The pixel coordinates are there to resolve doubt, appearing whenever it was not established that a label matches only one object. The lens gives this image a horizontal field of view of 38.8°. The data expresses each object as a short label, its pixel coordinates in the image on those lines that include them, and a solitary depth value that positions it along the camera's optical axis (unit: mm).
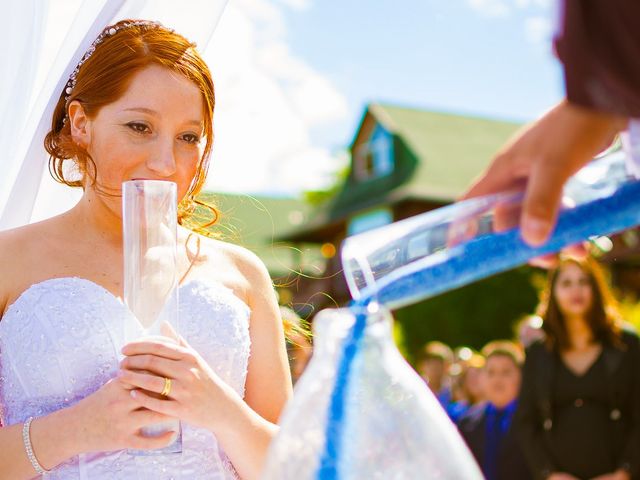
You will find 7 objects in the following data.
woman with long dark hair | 5039
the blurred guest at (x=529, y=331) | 6551
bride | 2123
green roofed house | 26750
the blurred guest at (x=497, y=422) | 6398
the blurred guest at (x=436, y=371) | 9250
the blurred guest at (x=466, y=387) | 7812
